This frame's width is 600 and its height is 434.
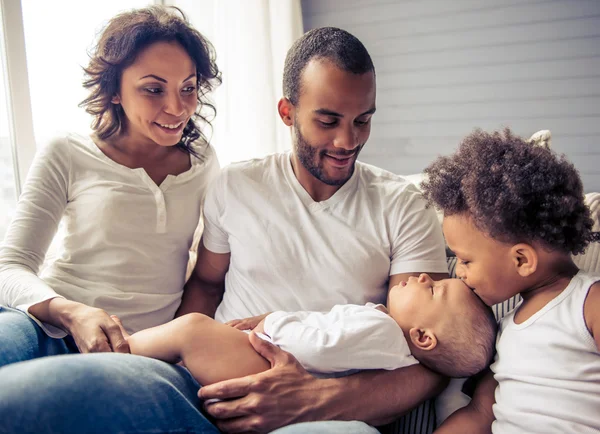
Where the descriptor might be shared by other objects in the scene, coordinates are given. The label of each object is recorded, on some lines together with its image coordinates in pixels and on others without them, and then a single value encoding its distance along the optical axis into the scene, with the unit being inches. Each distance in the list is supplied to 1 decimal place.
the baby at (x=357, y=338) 50.1
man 61.3
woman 57.4
